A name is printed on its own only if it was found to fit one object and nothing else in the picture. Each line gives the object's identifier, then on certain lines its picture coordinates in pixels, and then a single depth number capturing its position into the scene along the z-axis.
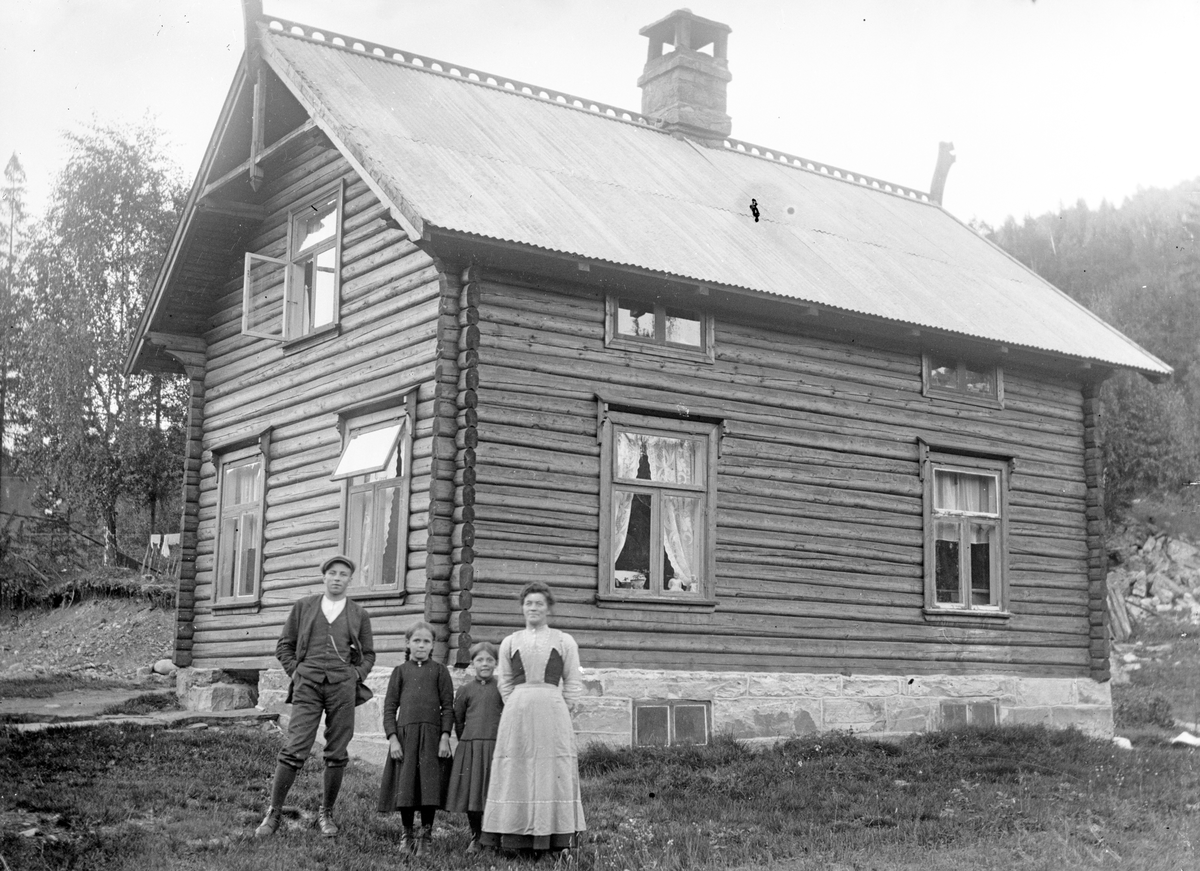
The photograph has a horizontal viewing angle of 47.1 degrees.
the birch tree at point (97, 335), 31.86
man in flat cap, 9.62
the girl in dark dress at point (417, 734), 9.52
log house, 13.48
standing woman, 9.03
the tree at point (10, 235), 31.78
